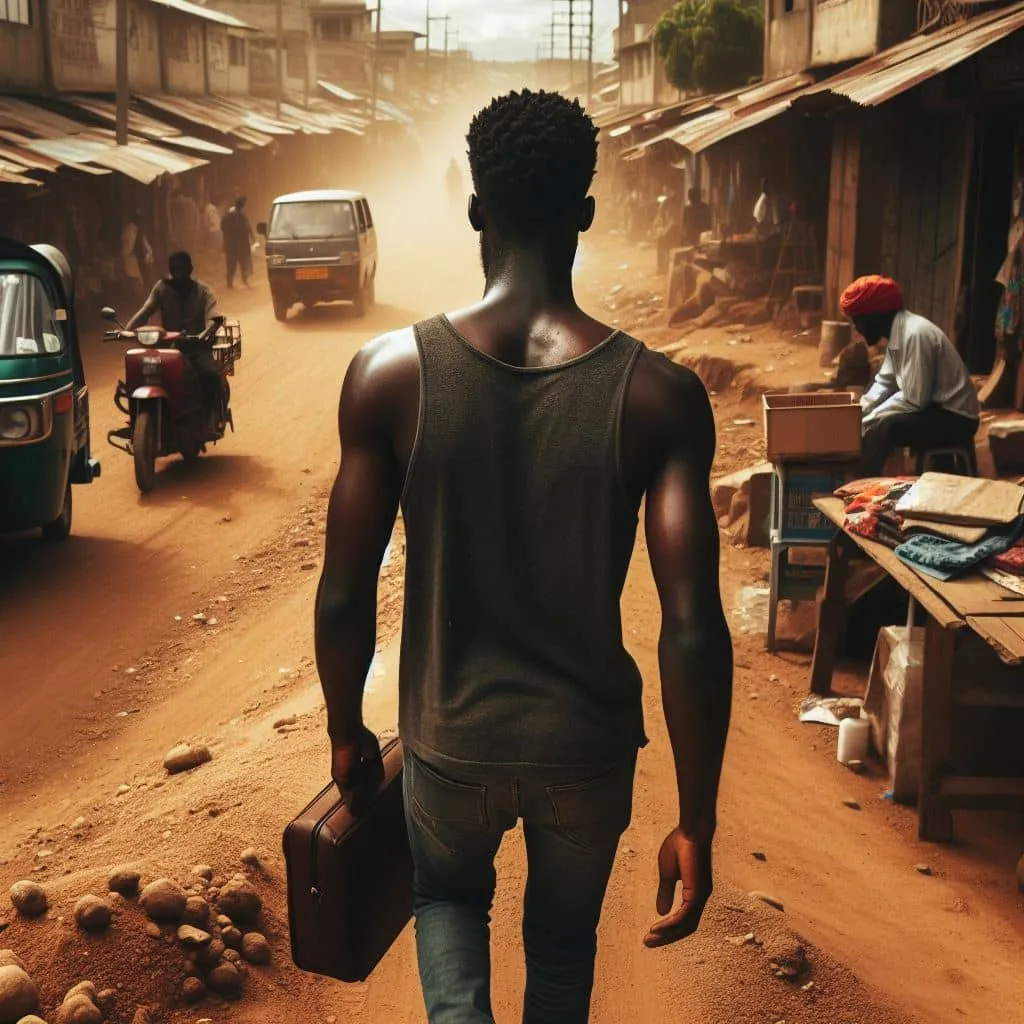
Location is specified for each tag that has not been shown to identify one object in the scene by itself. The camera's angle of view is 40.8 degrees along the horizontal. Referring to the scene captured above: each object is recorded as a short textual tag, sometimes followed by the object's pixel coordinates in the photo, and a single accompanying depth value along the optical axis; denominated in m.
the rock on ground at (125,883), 3.77
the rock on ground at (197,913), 3.74
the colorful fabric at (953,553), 5.09
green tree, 30.56
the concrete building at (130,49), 22.66
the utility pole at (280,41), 37.25
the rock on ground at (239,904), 3.88
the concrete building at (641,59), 41.81
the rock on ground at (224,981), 3.63
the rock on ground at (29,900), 3.71
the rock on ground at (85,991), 3.40
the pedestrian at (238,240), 23.59
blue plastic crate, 7.08
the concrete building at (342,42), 62.84
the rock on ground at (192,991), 3.57
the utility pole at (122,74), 21.72
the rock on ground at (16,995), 3.28
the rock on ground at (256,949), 3.77
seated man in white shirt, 7.37
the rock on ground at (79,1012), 3.33
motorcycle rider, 11.07
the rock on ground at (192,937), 3.66
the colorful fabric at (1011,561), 5.02
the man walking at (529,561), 2.22
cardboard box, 6.95
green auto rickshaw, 7.96
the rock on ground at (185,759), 5.86
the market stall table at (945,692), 4.76
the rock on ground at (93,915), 3.59
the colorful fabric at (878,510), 5.64
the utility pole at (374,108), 51.62
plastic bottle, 6.10
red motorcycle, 10.66
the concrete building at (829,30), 16.06
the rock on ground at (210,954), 3.66
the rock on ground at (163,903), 3.69
